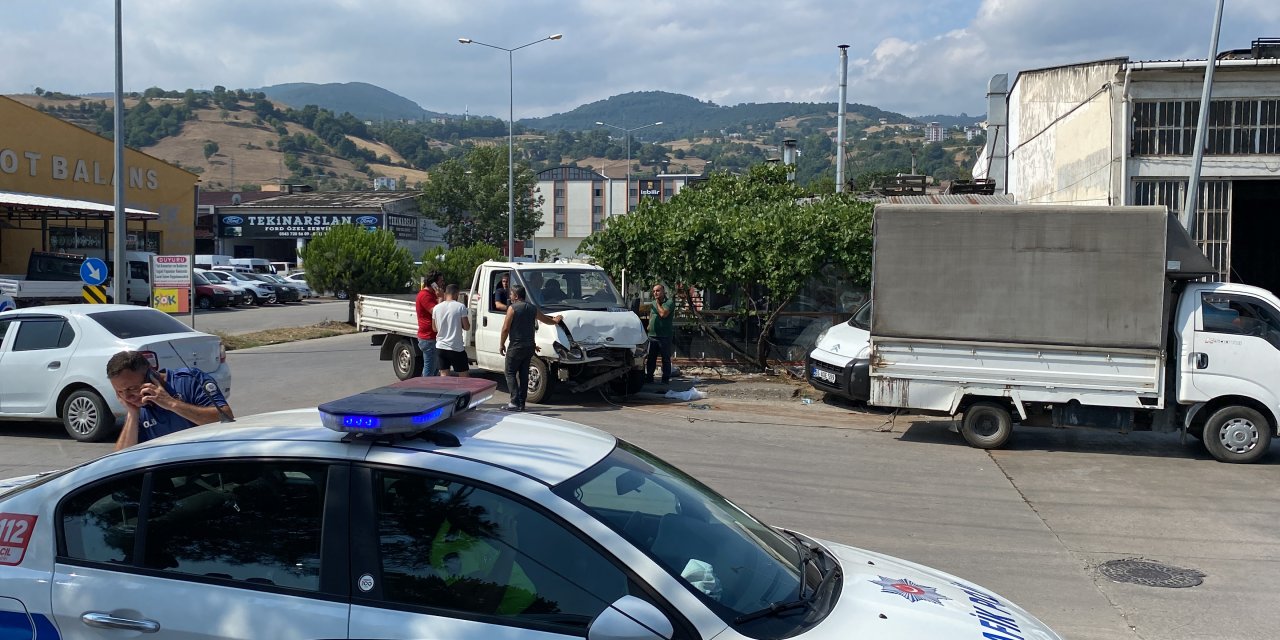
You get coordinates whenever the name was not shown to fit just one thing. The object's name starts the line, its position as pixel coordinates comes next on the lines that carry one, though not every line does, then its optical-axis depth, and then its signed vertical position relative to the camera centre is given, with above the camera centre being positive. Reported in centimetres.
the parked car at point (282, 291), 4522 -72
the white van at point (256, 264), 5119 +56
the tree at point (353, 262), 2917 +44
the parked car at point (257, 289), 4294 -61
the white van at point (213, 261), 5101 +71
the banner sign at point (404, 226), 6519 +351
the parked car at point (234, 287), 4103 -52
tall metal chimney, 4116 +745
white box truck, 1120 -46
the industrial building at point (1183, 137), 1859 +296
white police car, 318 -94
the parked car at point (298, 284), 4725 -41
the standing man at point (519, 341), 1347 -84
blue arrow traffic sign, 1933 +0
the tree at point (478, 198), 6750 +558
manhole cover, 693 -204
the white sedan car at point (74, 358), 1117 -98
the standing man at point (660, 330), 1661 -81
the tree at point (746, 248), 1728 +62
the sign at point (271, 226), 6506 +329
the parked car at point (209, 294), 3950 -80
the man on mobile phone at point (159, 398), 580 -75
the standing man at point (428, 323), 1462 -67
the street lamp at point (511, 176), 3594 +399
